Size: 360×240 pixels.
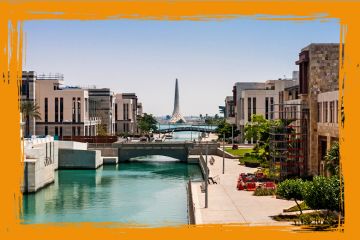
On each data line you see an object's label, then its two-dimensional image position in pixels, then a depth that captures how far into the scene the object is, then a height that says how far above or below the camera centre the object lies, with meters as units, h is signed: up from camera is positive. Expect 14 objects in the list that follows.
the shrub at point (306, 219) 34.71 -6.31
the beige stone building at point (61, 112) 137.25 +1.81
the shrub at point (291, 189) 38.13 -4.82
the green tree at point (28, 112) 119.16 +1.68
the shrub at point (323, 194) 32.62 -4.43
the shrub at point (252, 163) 83.75 -6.59
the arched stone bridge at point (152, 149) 115.94 -6.14
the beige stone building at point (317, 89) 59.03 +3.31
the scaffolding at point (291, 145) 61.28 -2.85
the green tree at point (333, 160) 39.12 -2.82
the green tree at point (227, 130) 143.24 -2.76
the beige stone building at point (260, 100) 134.00 +4.78
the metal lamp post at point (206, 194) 44.66 -5.97
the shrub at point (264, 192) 51.91 -6.73
